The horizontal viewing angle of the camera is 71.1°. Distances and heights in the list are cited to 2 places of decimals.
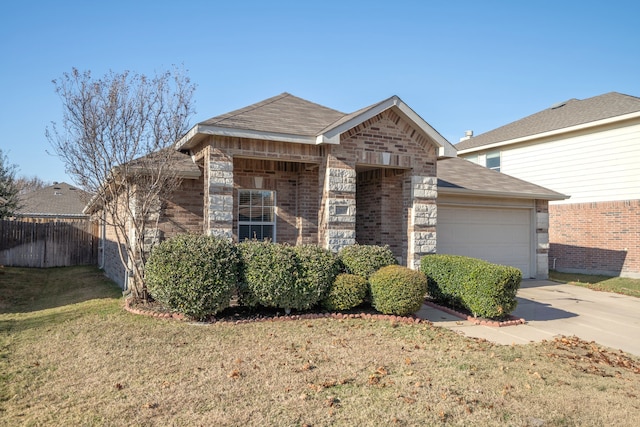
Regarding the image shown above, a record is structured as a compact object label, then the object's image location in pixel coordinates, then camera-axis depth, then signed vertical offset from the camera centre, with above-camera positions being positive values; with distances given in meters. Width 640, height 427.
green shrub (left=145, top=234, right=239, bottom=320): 7.72 -1.08
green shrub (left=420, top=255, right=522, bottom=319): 8.41 -1.33
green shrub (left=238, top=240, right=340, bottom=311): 8.15 -1.11
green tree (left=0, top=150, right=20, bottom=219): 17.41 +0.82
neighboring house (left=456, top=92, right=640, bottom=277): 16.06 +1.74
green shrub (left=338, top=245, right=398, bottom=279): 9.17 -0.88
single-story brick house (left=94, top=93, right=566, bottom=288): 9.87 +0.93
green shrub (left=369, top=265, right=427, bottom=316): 8.42 -1.41
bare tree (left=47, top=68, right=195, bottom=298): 8.74 +1.10
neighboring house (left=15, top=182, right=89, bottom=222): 31.23 +0.72
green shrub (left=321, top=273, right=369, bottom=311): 8.55 -1.50
